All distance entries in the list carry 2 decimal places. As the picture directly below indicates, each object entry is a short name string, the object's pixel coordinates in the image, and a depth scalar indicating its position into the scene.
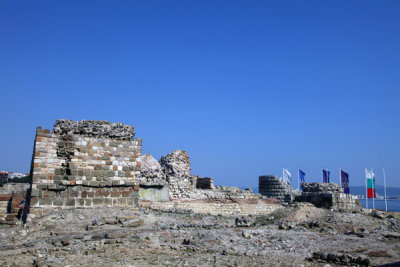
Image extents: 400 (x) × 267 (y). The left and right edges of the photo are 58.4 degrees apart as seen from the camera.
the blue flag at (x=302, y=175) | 27.97
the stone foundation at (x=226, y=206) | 17.47
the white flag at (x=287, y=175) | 26.35
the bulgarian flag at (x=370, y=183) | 23.70
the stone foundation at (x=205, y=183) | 21.84
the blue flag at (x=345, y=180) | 24.59
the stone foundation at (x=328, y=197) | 16.83
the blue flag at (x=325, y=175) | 26.66
